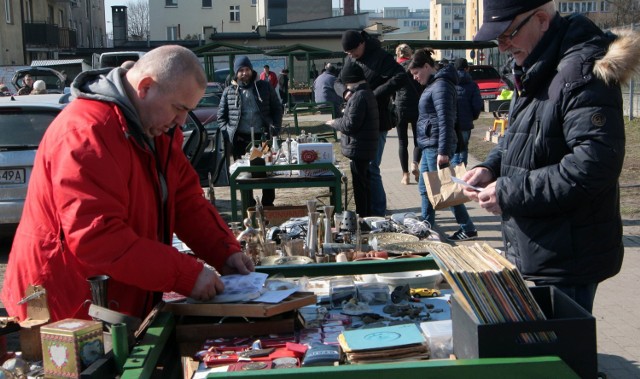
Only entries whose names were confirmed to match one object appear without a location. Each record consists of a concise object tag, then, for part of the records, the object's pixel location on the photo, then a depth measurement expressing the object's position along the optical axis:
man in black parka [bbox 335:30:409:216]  8.16
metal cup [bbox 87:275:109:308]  2.35
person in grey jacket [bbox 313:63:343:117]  19.31
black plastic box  2.04
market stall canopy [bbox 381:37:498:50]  31.00
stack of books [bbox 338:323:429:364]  2.28
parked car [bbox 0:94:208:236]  7.65
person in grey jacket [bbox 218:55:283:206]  10.17
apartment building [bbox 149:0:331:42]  61.81
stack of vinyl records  2.09
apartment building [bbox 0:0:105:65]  38.03
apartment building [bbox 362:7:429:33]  189.25
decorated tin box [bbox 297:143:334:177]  7.09
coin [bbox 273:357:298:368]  2.32
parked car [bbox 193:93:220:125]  17.66
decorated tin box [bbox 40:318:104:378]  2.10
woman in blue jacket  7.39
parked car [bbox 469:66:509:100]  30.31
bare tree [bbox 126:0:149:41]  90.38
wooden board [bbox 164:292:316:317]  2.48
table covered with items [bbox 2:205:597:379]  2.04
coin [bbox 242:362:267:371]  2.29
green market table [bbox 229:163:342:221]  6.98
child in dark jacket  7.55
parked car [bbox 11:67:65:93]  21.95
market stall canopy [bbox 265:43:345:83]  32.22
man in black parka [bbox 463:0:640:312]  2.54
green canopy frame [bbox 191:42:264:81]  28.78
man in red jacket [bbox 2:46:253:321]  2.30
